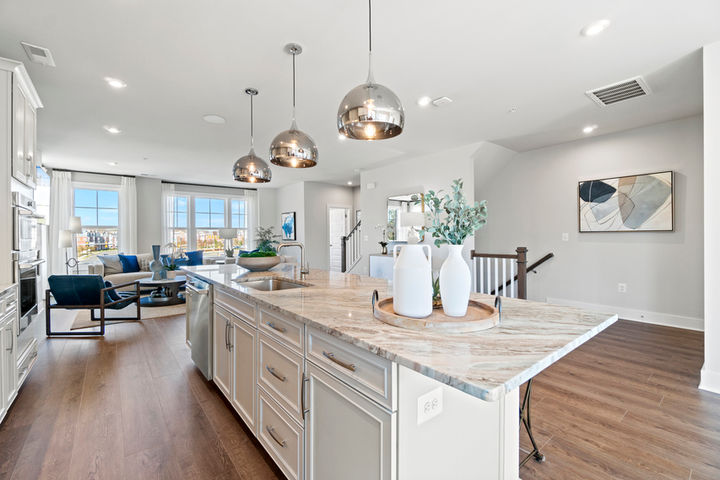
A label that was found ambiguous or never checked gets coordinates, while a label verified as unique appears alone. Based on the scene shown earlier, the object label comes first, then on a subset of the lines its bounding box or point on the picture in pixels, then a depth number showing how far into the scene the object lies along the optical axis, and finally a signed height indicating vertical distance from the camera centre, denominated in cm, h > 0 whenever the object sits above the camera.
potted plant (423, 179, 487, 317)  121 +0
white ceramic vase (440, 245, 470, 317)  121 -17
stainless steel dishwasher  249 -68
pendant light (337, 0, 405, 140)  152 +64
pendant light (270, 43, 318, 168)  226 +66
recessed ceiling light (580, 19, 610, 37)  207 +141
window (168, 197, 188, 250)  795 +48
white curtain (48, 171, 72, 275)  630 +52
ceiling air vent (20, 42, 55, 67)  228 +138
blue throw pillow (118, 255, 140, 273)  652 -48
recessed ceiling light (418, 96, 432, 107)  322 +143
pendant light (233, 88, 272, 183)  285 +63
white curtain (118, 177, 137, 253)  716 +49
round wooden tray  111 -30
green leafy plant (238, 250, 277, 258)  287 -13
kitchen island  92 -51
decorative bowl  275 -20
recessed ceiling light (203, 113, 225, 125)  369 +143
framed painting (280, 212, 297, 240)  862 +38
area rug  431 -112
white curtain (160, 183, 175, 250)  780 +72
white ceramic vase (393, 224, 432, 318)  118 -16
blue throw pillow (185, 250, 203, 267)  716 -40
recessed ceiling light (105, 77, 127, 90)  279 +140
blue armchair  362 -63
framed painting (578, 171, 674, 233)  397 +48
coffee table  510 -96
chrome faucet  268 -25
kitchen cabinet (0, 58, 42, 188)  222 +90
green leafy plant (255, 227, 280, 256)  796 +12
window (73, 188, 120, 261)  683 +42
